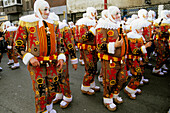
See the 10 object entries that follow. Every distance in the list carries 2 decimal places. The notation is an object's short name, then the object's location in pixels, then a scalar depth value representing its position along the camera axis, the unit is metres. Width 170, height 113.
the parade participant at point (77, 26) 3.75
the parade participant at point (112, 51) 2.64
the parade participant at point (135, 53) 3.16
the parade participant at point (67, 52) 2.84
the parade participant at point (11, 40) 5.78
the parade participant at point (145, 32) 4.38
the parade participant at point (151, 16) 6.62
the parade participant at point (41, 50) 2.12
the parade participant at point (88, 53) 3.49
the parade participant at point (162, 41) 4.71
